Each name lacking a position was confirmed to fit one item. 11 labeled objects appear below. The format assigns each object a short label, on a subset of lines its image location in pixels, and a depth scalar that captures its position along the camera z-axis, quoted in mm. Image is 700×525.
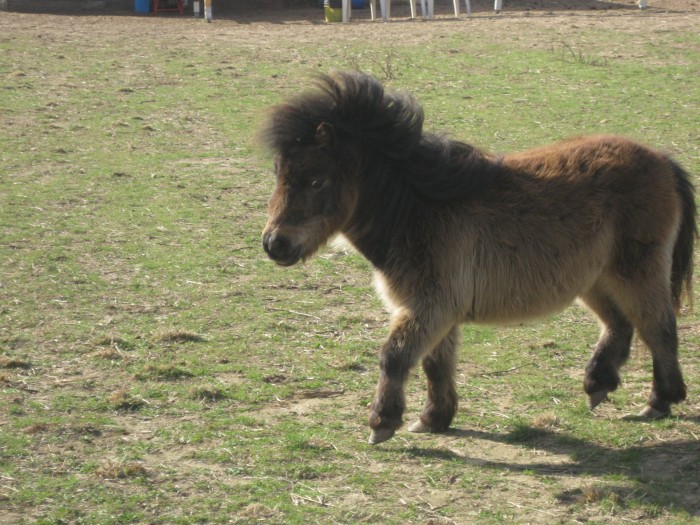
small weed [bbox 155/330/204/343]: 7188
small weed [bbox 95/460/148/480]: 5137
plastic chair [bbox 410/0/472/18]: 22188
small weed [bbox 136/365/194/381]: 6535
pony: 5637
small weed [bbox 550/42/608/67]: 16484
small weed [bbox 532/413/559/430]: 5828
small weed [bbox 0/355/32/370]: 6625
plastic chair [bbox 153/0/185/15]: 24203
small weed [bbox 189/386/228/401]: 6227
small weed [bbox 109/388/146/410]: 6059
